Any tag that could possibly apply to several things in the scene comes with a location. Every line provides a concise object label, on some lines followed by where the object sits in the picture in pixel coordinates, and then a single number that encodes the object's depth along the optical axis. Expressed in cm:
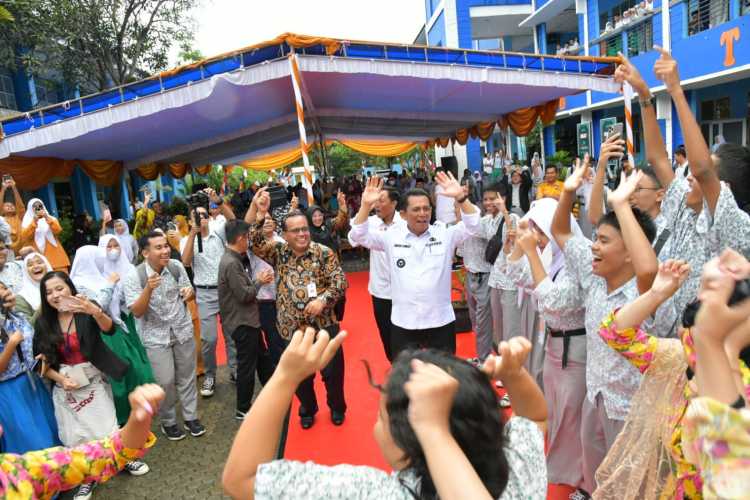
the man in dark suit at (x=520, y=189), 779
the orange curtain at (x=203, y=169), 1363
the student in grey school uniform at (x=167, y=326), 342
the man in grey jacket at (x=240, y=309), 361
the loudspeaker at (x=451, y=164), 1571
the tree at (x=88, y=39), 1113
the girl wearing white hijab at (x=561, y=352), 221
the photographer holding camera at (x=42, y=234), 482
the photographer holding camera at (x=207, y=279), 431
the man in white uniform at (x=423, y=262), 298
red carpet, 317
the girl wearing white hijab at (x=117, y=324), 313
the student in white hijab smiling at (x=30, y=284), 317
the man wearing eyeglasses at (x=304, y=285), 325
